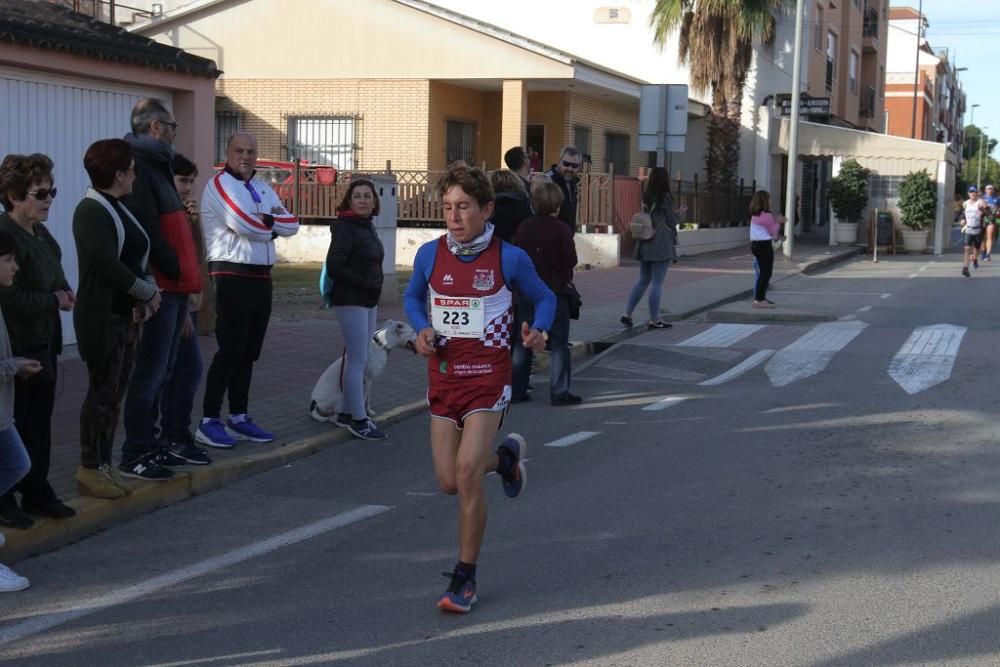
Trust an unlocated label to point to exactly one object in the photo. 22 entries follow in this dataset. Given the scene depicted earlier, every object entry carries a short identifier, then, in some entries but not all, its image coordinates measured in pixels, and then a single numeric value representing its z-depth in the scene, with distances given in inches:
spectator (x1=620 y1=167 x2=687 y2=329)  563.2
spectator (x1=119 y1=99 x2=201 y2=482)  261.0
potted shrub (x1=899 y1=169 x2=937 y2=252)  1309.1
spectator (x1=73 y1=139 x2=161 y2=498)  240.4
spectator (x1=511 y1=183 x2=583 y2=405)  381.1
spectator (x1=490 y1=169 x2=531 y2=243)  392.8
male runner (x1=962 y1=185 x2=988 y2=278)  956.0
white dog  340.5
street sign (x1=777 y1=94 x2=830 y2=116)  1174.3
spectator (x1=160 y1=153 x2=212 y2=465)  288.0
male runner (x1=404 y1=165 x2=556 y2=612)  201.9
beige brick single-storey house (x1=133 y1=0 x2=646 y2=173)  1068.5
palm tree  1288.1
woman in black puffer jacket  322.0
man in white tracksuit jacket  299.3
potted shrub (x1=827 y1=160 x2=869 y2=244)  1378.0
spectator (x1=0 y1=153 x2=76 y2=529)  225.9
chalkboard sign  1310.3
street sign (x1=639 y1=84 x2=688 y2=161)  720.3
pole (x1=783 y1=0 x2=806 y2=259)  1074.7
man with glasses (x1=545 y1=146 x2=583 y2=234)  435.8
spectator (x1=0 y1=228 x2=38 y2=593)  210.4
